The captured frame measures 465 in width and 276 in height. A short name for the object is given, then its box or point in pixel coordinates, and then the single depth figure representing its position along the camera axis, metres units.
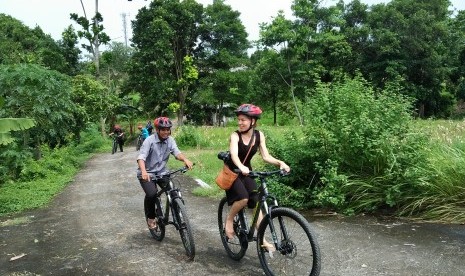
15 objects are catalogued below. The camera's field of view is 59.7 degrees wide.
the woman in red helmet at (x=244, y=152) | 4.60
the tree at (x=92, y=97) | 27.98
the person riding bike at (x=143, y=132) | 18.42
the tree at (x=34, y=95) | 13.00
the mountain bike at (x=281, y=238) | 3.93
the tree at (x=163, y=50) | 32.72
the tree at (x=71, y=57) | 39.28
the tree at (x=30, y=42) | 31.06
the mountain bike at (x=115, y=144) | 21.70
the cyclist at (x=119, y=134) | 21.86
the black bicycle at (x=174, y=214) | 5.16
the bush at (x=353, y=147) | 6.80
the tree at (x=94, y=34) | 30.39
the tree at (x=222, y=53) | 36.84
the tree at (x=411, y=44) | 34.09
